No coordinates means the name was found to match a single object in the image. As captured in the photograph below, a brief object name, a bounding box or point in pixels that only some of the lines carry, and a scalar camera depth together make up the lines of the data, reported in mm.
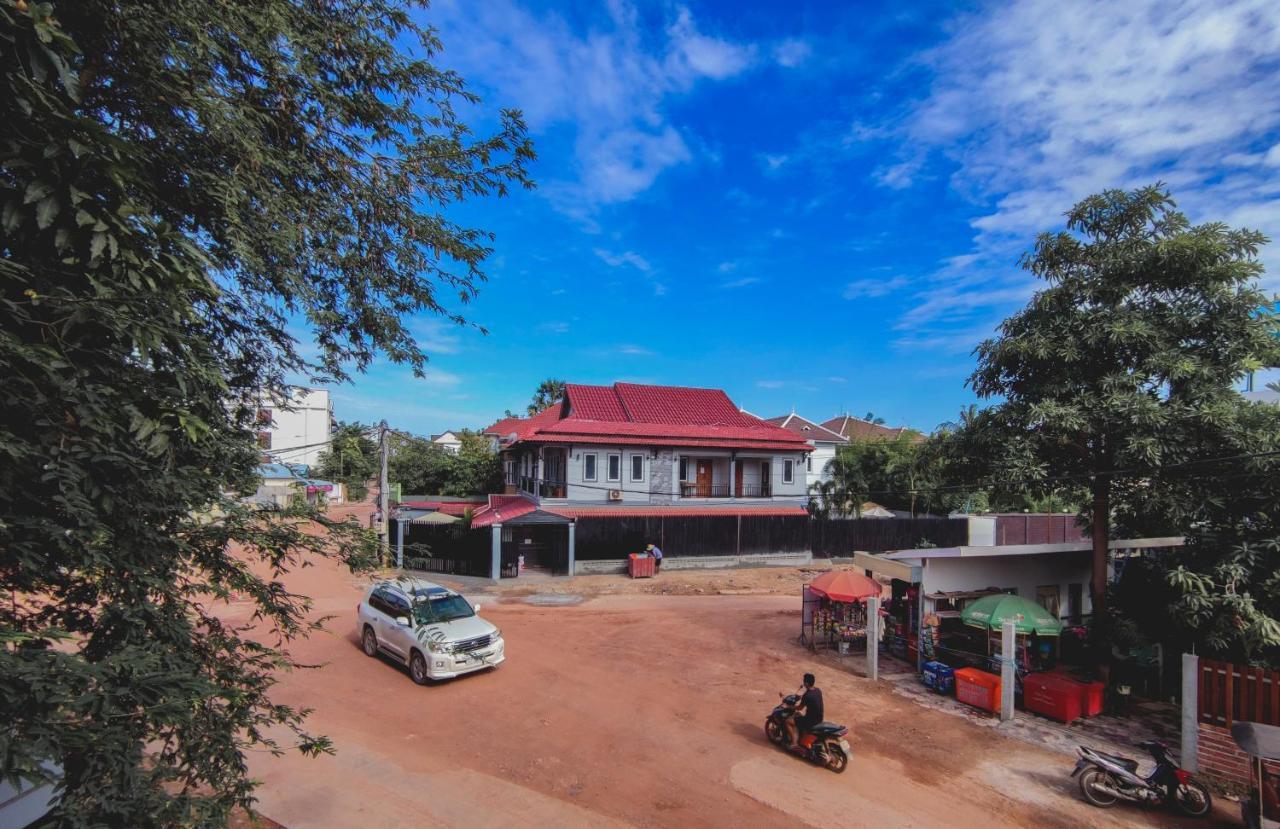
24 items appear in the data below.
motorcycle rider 8625
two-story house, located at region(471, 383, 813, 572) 23703
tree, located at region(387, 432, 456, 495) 39781
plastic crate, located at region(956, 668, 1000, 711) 10461
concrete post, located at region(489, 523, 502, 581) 21156
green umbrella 10891
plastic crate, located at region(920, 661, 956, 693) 11445
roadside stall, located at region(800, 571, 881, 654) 13219
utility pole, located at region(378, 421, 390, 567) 19484
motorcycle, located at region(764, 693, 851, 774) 8281
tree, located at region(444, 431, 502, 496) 39594
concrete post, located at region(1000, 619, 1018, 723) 10250
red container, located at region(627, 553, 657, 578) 22422
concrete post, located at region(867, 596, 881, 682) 12211
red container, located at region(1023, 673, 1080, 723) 10156
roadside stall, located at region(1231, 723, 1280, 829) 6301
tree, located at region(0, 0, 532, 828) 2855
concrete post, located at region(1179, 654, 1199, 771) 8359
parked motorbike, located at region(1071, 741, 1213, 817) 7359
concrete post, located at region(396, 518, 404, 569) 19297
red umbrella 13039
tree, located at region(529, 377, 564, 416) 55062
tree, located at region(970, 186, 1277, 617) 9500
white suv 11023
